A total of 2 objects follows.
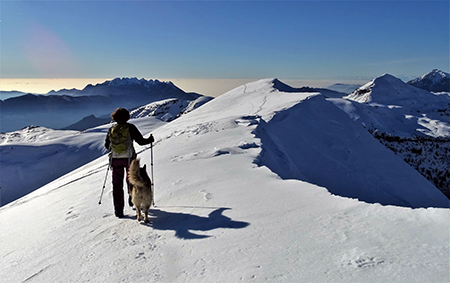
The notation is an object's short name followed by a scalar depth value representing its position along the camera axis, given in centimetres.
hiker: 558
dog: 487
